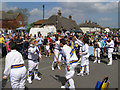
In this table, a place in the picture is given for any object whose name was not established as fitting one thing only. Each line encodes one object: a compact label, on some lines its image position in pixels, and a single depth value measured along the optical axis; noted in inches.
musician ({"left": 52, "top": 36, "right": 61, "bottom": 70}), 307.2
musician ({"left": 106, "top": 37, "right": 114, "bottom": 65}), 356.2
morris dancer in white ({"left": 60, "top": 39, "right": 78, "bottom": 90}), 190.0
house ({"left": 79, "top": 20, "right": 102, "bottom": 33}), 2550.2
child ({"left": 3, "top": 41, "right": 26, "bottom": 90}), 150.6
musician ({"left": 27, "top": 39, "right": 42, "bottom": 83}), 224.3
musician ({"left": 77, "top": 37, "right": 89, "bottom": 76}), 267.7
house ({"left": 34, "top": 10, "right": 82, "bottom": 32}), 1621.3
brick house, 1489.1
